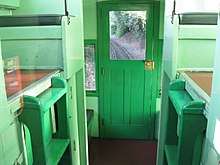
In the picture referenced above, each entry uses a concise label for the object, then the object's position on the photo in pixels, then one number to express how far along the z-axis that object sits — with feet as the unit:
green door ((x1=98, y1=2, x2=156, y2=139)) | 11.91
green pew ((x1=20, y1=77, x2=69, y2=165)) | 3.67
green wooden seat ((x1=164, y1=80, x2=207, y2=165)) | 3.43
